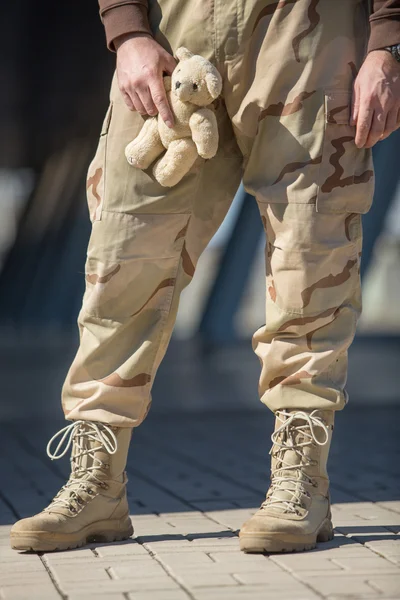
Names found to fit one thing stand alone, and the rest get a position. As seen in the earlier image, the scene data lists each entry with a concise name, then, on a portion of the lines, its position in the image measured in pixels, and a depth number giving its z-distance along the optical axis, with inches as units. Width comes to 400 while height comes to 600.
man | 202.5
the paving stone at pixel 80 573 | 179.5
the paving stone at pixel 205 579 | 173.9
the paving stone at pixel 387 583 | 168.1
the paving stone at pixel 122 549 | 199.9
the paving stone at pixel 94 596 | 166.4
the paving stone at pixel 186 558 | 190.4
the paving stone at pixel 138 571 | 181.2
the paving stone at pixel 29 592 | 169.3
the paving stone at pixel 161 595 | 165.5
